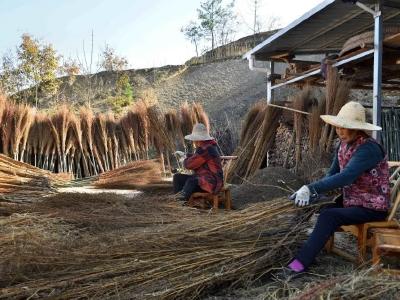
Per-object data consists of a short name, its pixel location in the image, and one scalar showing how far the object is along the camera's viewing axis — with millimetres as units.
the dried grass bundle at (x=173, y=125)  10578
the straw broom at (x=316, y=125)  6539
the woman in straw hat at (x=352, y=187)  2898
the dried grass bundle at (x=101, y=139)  10078
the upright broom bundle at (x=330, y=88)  6039
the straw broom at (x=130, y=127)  10242
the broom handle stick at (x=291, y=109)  6904
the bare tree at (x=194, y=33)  29044
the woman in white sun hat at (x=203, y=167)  5160
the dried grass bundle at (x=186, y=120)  10656
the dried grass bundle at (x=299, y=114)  7078
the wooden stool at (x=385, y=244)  2576
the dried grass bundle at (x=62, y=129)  9516
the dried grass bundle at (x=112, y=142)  10203
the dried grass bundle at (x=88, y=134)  9852
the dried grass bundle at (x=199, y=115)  10774
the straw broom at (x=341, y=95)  6006
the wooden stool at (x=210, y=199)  5121
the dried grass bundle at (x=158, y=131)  10258
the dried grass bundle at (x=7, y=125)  8773
